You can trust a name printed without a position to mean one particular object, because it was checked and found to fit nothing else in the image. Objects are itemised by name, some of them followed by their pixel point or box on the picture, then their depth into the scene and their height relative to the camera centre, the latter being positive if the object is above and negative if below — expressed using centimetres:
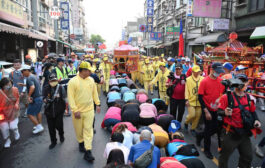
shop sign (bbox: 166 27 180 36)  2214 +374
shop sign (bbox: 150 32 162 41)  2991 +440
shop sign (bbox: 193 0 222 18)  1469 +419
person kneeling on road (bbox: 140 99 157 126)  531 -133
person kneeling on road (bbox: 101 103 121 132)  543 -141
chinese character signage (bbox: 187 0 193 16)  1785 +514
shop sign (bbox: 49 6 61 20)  1912 +489
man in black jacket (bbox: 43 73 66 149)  467 -94
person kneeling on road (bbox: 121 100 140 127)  535 -129
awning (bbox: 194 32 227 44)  1515 +216
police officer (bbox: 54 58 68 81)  670 -20
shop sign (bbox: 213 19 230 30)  1484 +304
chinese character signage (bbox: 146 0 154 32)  3369 +859
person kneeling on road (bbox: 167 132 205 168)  282 -134
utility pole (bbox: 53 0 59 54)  2194 +447
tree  9226 +1200
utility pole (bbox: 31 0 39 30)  2076 +511
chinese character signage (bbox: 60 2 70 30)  2695 +609
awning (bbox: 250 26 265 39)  1112 +188
